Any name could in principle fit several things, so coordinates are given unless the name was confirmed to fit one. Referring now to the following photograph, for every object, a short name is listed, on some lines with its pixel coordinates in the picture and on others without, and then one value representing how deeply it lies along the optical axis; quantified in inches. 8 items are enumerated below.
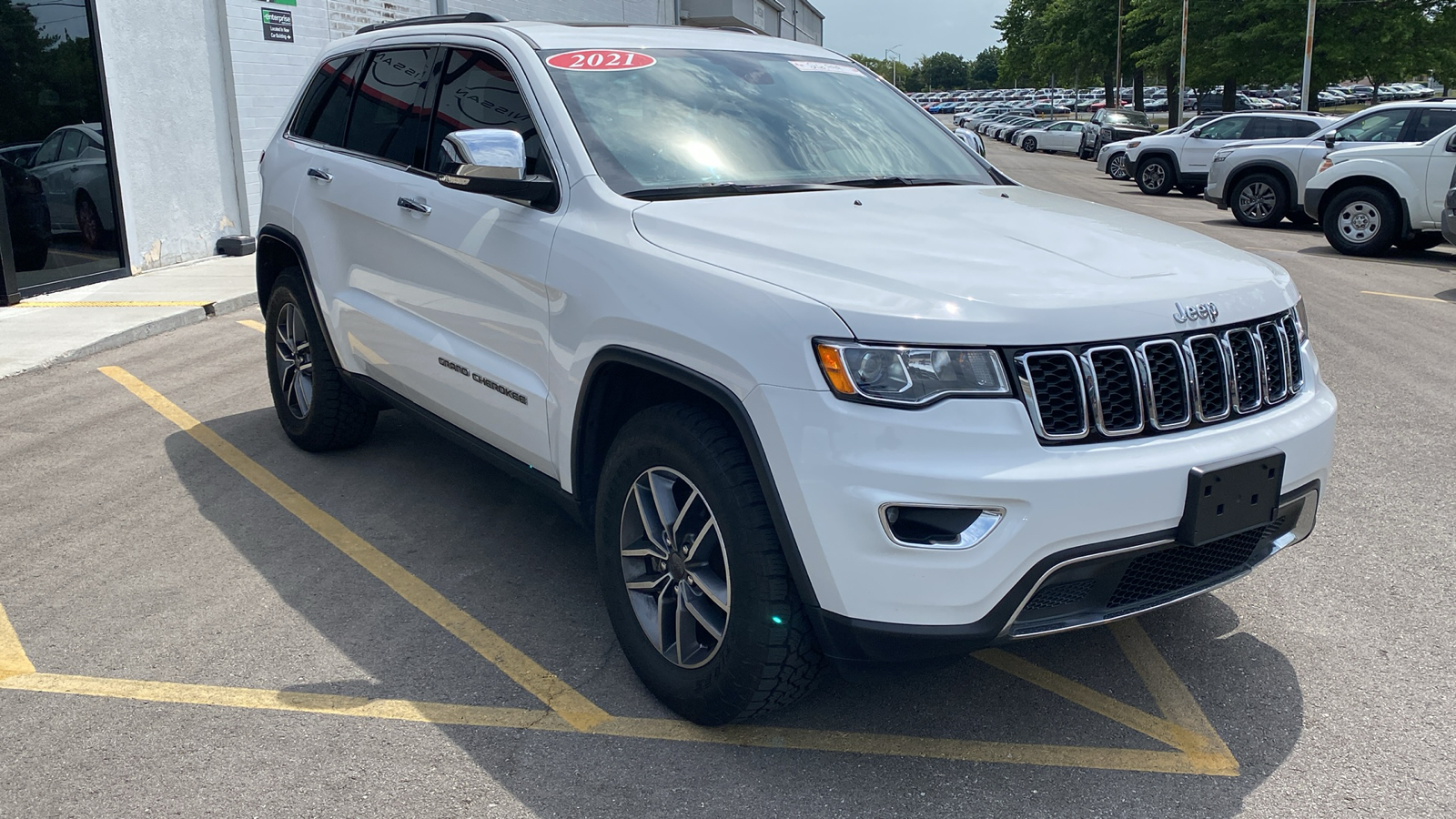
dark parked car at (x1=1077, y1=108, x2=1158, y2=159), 1392.7
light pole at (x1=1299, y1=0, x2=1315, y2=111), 1250.0
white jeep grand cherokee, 106.8
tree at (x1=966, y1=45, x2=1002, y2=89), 6481.3
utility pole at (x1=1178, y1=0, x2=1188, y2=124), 1585.9
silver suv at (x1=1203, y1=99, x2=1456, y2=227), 644.7
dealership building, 401.4
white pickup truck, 509.7
